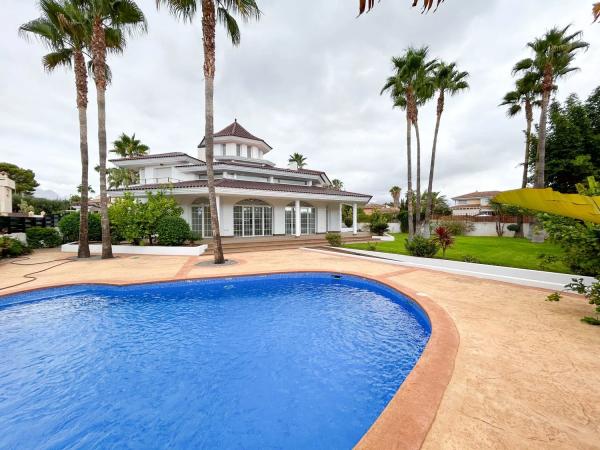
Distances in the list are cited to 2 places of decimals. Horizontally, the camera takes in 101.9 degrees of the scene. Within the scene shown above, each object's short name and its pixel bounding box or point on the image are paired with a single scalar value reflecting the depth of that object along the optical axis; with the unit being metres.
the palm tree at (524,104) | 20.55
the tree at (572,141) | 16.64
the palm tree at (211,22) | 11.45
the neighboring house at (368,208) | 77.22
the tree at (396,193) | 68.50
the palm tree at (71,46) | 12.47
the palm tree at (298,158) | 48.72
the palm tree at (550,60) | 16.48
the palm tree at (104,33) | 12.59
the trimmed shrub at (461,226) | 27.88
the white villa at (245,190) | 19.91
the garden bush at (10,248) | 14.26
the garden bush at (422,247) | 12.99
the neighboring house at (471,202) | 57.84
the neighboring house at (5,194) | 21.31
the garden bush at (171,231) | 16.14
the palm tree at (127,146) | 34.59
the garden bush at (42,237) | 17.95
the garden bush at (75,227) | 18.36
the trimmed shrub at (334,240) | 18.17
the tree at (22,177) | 43.22
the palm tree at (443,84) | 18.87
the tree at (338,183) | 58.44
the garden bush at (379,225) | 24.59
